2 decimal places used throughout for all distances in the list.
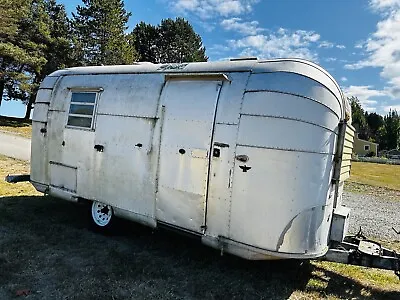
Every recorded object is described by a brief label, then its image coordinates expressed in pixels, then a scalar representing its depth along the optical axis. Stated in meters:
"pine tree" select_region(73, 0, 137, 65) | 30.69
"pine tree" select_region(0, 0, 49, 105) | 25.12
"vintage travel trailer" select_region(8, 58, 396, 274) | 4.26
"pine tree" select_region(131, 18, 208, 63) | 44.31
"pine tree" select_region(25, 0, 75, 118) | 29.91
